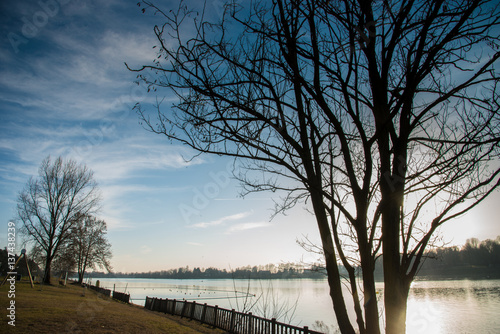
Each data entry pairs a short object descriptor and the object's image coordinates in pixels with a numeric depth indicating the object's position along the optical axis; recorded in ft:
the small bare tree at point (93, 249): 137.75
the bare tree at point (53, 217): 96.02
